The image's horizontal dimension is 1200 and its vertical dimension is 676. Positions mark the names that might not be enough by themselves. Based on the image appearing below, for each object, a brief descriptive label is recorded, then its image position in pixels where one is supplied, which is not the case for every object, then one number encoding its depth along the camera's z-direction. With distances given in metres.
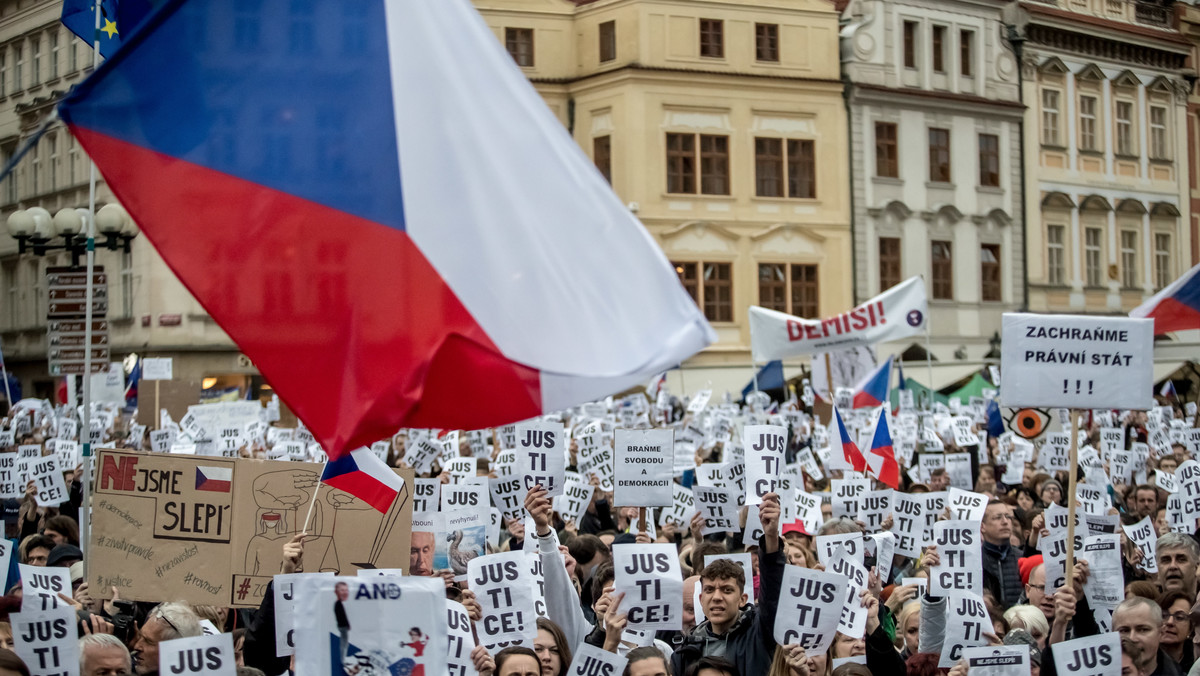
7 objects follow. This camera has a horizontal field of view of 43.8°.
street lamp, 17.72
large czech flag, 5.07
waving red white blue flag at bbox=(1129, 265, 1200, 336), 14.69
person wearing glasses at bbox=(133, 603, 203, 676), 6.79
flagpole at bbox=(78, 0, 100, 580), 9.27
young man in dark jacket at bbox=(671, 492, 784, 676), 7.08
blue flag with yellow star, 11.41
